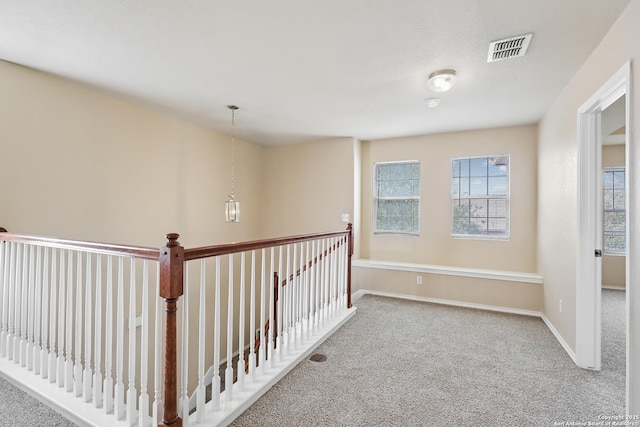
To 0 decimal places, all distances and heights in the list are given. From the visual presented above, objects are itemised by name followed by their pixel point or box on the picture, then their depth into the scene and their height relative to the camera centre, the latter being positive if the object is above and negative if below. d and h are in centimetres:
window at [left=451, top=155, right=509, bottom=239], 441 +30
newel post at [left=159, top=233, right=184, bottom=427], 149 -46
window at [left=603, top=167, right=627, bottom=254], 539 +12
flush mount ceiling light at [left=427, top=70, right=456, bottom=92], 265 +121
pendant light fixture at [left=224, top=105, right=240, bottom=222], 371 +8
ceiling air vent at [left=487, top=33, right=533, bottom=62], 217 +126
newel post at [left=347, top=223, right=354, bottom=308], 381 -61
